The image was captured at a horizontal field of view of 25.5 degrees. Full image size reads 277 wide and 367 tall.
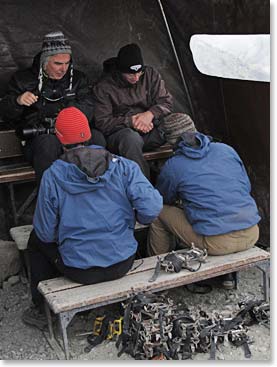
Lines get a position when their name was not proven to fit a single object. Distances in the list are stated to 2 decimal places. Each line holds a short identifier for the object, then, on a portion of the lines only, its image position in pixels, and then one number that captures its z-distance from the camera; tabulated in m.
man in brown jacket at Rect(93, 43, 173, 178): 4.68
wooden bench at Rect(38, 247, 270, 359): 3.30
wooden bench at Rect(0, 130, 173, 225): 4.68
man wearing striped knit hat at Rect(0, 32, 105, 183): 4.50
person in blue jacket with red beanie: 3.34
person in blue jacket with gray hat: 3.72
